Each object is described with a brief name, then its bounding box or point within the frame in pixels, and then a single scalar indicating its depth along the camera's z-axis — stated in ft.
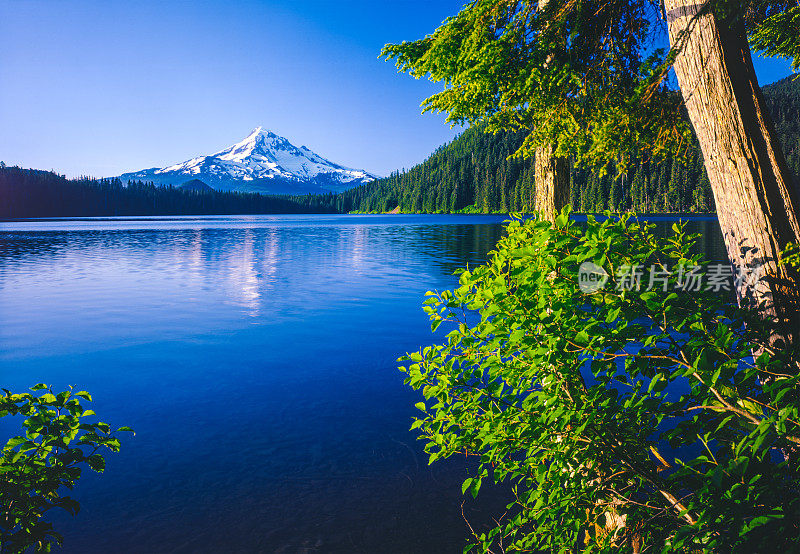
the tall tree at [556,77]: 23.65
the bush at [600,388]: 8.41
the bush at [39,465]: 9.30
